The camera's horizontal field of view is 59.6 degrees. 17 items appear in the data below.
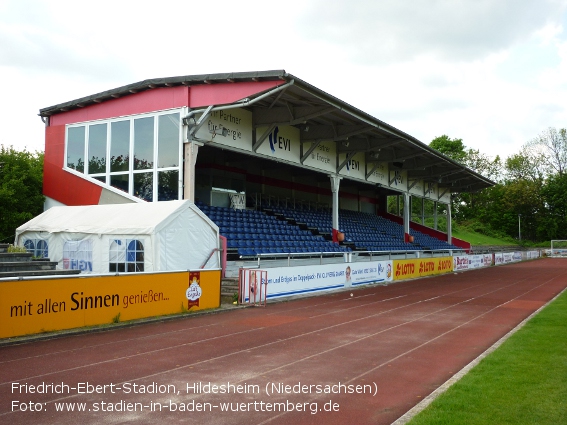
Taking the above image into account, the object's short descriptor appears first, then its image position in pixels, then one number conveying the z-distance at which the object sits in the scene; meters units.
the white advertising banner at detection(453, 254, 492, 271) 35.56
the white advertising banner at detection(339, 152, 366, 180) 29.75
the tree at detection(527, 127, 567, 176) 85.19
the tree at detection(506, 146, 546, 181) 87.44
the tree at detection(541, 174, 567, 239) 78.75
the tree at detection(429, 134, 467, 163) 84.56
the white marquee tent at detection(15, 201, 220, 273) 15.09
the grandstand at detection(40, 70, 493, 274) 18.30
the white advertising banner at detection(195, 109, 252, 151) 18.98
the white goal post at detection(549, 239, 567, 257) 63.22
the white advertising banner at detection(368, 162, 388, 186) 33.65
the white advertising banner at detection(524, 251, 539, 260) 56.16
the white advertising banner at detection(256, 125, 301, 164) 22.53
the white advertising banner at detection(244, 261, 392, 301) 17.39
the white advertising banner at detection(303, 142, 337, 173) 26.17
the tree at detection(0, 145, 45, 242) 20.67
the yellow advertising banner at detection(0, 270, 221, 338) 9.88
